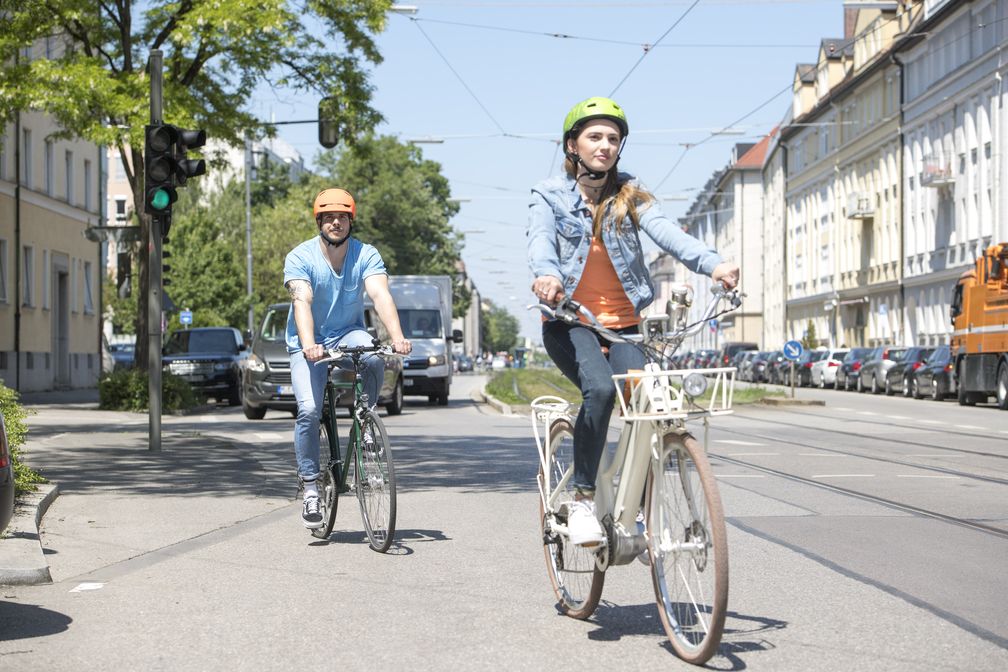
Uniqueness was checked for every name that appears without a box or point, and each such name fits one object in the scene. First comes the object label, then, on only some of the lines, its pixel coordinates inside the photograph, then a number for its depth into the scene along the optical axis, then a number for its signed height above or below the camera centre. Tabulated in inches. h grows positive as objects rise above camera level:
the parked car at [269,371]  942.4 -6.7
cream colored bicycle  198.4 -18.2
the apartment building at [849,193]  2600.9 +327.5
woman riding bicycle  229.9 +18.3
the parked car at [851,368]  1979.6 -10.0
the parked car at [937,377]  1508.4 -16.7
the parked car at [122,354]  2288.4 +10.4
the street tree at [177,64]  941.8 +200.2
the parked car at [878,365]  1797.5 -5.9
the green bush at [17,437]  390.9 -19.6
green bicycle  323.6 -23.4
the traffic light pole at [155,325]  594.2 +13.9
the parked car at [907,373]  1641.2 -13.9
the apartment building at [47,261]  1612.9 +116.2
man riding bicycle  331.9 +13.0
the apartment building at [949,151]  1998.0 +300.0
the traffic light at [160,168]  562.6 +71.4
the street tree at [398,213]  3117.6 +305.9
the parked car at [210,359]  1226.0 +1.1
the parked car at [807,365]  2201.0 -6.9
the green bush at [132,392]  995.3 -20.8
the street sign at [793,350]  1400.1 +9.4
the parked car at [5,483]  234.5 -19.0
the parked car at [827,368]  2096.5 -10.7
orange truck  1262.3 +28.6
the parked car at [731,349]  2912.9 +22.3
